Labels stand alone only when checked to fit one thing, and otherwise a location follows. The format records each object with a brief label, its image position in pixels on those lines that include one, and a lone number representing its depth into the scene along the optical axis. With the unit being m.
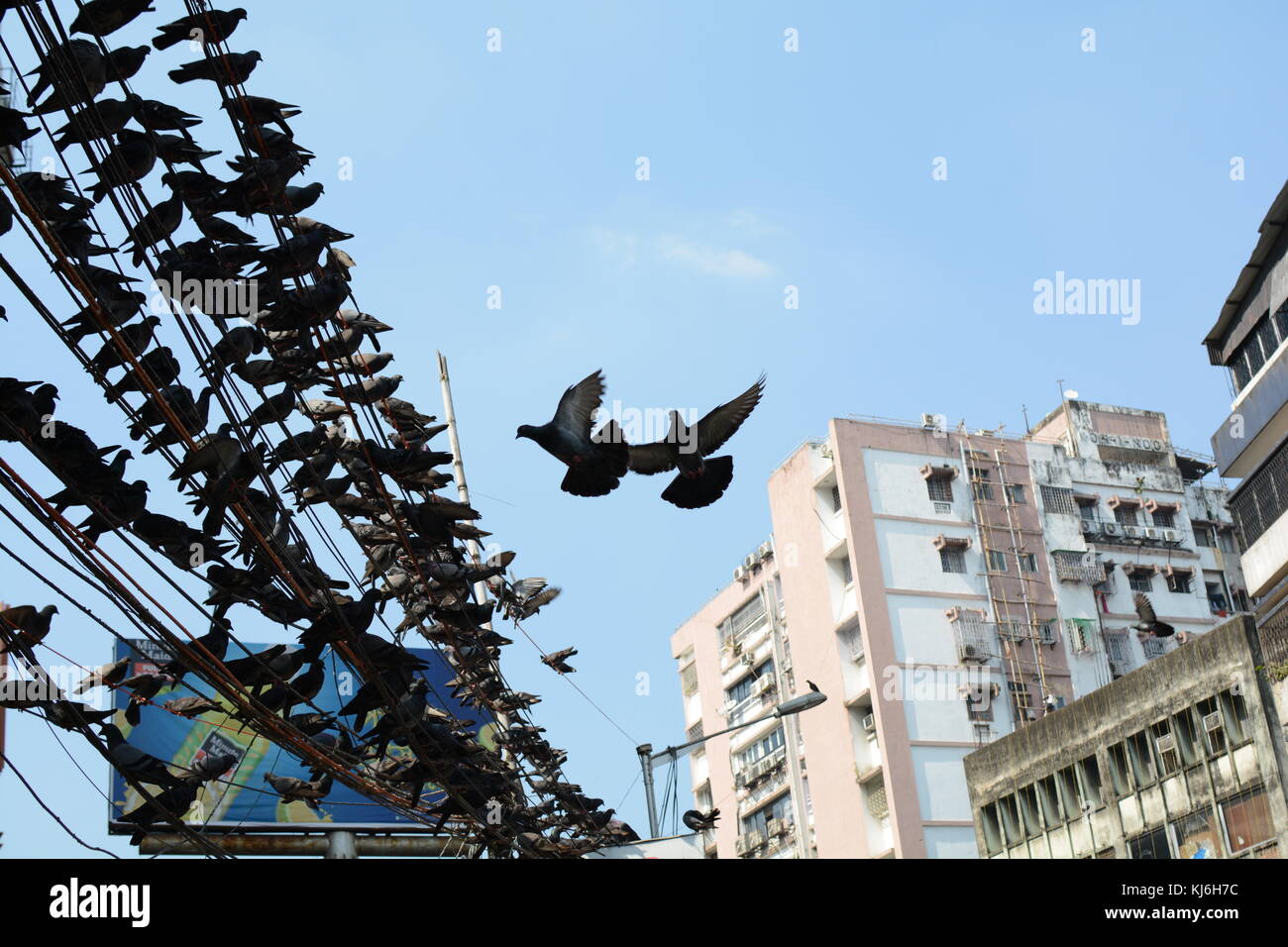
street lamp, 17.08
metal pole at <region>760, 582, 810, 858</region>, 46.66
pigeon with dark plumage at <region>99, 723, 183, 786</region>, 8.74
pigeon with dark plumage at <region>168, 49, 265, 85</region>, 8.72
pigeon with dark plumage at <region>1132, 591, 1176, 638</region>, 29.77
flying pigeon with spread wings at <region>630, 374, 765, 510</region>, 11.52
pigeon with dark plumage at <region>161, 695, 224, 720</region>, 12.37
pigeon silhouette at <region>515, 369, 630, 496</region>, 10.75
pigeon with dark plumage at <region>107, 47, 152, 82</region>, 8.47
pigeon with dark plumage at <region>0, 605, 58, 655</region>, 9.12
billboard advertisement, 27.22
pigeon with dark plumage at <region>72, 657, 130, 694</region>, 11.46
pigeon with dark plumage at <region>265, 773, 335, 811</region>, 13.41
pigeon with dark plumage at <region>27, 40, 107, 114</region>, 7.09
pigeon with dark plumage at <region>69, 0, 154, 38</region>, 8.00
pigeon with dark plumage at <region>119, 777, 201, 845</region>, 8.66
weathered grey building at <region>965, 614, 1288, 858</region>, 23.95
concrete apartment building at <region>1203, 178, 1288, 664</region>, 24.12
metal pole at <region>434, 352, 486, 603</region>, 15.78
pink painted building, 44.22
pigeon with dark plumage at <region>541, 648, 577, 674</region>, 18.00
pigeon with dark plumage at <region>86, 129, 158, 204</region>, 8.00
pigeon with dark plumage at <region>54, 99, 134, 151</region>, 7.37
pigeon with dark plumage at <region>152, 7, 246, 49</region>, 8.46
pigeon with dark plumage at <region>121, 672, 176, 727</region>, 11.45
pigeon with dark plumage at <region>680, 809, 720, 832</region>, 18.33
